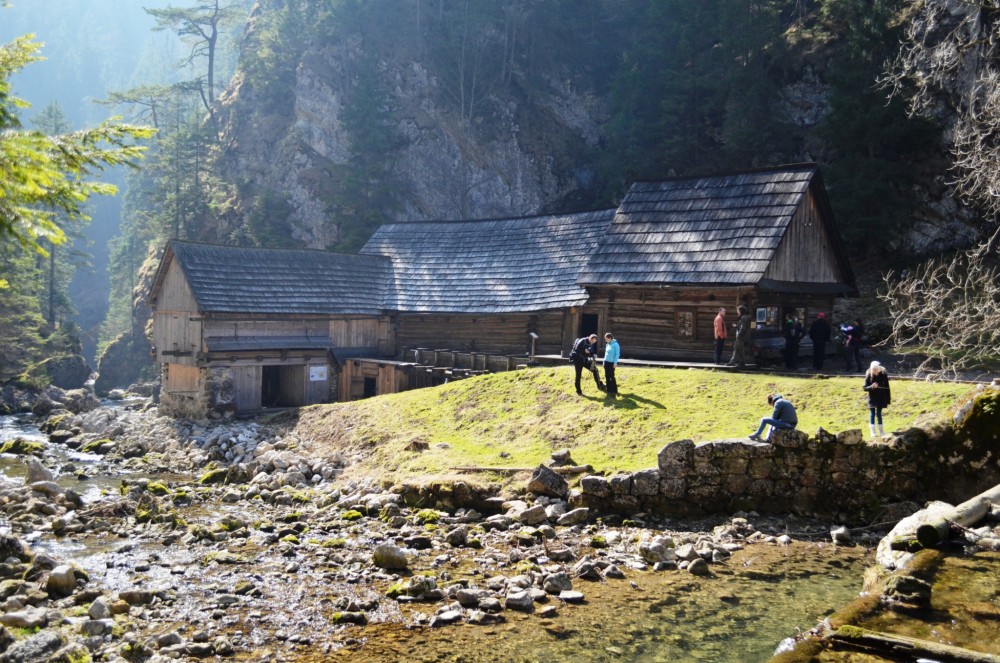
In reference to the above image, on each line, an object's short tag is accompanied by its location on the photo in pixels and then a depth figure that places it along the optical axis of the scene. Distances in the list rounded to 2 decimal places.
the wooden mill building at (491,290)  26.36
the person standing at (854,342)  23.34
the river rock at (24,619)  10.71
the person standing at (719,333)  24.08
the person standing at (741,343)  23.42
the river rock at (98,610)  11.20
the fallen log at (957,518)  12.70
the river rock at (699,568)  13.09
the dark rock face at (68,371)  51.09
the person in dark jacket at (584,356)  22.70
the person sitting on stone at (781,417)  16.23
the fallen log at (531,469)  17.66
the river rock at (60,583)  12.25
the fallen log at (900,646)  8.26
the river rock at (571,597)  11.95
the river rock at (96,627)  10.69
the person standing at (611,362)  22.08
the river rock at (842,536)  14.51
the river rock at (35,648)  9.49
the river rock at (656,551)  13.72
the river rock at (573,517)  15.95
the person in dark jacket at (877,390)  16.81
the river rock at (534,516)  16.13
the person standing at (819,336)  24.31
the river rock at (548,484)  17.09
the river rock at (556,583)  12.28
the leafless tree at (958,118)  16.36
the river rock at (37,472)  21.31
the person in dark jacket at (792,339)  24.17
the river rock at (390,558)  13.62
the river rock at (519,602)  11.70
